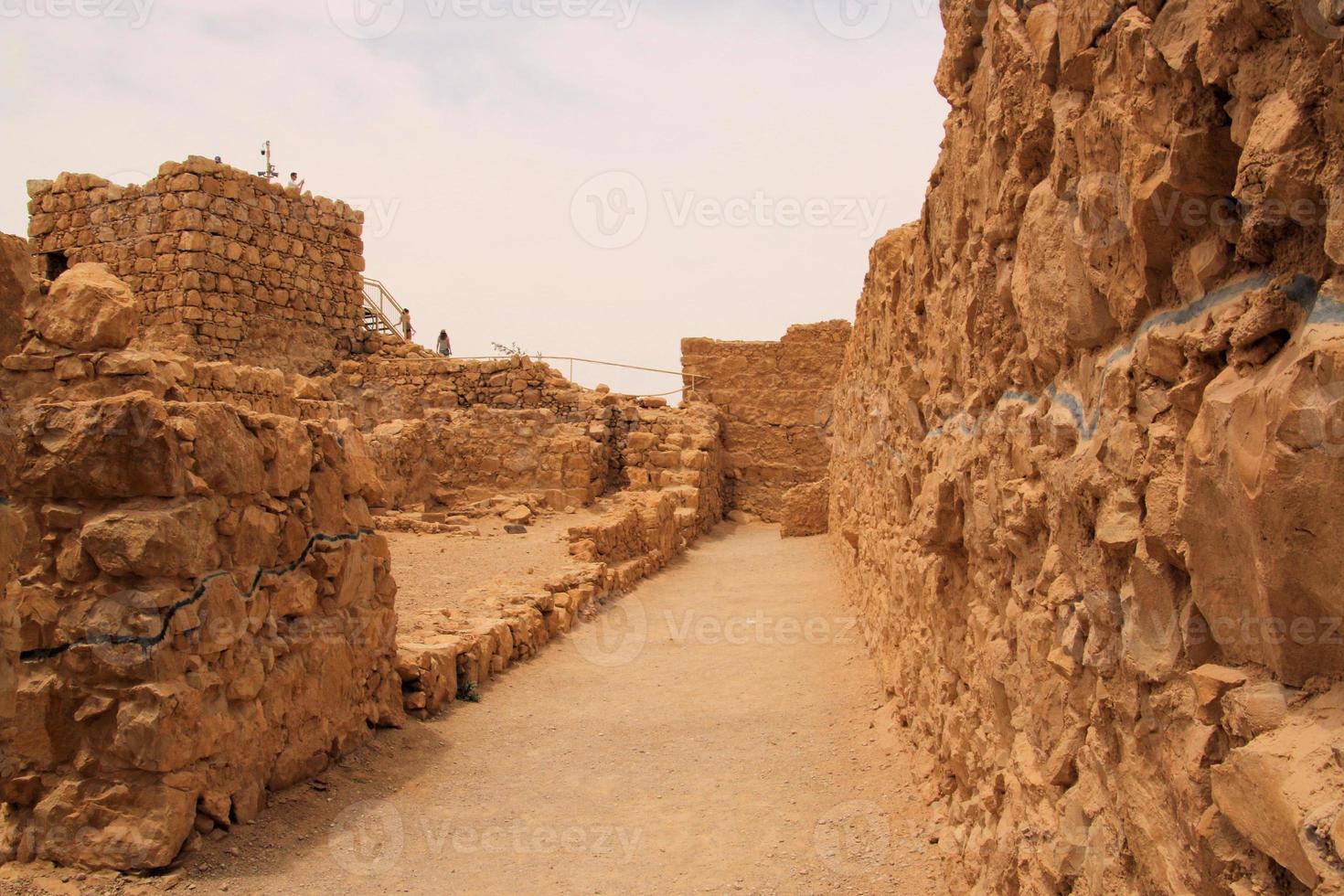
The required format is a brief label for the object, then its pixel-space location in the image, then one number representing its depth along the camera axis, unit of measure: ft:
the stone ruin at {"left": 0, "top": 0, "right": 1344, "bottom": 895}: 4.68
